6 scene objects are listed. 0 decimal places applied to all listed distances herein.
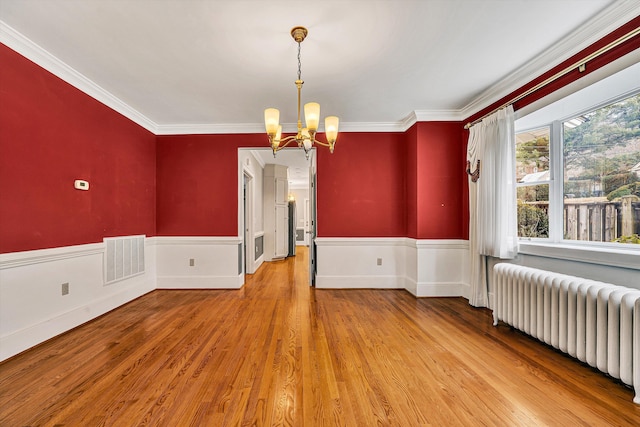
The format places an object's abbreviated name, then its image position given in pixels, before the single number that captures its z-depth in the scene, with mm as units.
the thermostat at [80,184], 3053
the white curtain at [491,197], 3137
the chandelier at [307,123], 2325
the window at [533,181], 3152
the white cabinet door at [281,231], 8039
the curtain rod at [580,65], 1968
